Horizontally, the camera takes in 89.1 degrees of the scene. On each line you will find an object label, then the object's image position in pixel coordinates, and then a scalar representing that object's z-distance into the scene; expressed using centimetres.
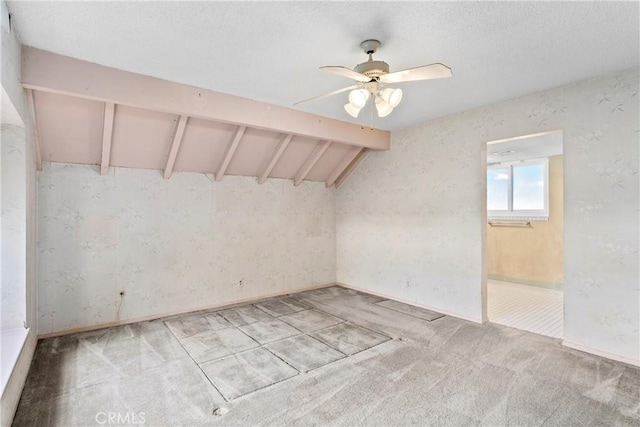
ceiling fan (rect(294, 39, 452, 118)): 207
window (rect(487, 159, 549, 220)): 554
